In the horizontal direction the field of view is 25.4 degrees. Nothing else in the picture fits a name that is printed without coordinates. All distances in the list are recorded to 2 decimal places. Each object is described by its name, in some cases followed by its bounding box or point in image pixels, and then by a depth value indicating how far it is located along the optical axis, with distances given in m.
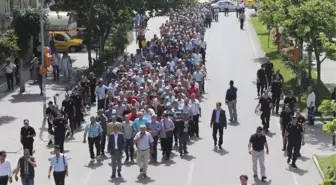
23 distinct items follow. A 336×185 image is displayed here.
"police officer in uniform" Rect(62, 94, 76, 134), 25.02
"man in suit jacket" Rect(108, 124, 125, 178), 19.77
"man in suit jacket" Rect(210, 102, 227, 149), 22.81
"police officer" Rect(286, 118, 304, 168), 20.58
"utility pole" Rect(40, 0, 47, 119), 27.70
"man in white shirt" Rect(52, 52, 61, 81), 36.09
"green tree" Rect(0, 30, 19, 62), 29.02
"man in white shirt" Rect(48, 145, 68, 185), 17.73
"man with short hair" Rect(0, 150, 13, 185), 17.38
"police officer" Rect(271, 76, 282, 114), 27.73
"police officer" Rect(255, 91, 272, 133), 24.84
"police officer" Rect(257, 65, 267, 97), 30.18
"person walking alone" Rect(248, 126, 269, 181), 19.62
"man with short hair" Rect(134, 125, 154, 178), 19.97
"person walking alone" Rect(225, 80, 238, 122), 26.66
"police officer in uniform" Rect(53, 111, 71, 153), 22.19
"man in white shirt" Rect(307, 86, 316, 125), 26.20
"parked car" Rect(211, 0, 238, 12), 74.07
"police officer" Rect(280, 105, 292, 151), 22.75
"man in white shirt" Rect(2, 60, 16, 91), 33.88
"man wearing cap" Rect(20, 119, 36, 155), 21.23
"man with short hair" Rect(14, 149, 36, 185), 17.42
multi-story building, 40.56
